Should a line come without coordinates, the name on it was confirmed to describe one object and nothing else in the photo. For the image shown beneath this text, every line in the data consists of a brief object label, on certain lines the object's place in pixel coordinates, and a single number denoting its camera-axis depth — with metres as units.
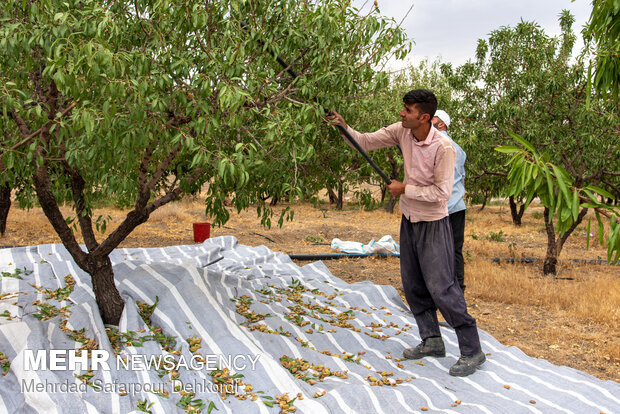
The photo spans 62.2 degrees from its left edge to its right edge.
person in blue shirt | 5.00
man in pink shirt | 3.68
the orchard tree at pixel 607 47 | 2.84
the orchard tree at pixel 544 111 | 6.80
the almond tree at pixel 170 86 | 2.81
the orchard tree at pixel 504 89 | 7.13
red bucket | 9.00
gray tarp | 3.09
